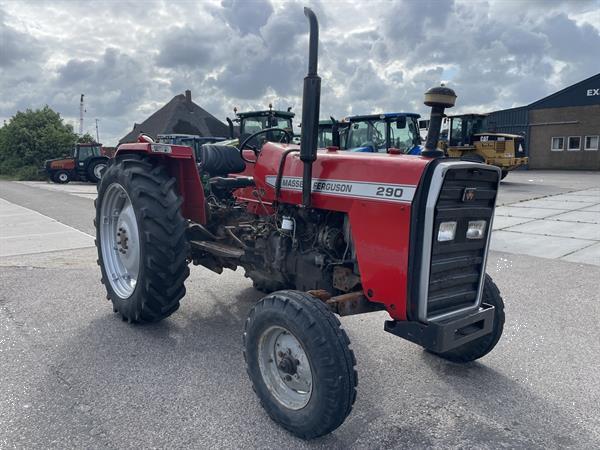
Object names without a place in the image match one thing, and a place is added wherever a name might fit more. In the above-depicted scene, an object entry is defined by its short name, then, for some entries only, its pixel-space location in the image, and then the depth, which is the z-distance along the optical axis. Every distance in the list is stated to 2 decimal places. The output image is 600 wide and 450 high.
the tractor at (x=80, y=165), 24.31
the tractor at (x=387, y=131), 12.71
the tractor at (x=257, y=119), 12.76
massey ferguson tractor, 2.54
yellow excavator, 18.75
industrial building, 27.31
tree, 33.56
